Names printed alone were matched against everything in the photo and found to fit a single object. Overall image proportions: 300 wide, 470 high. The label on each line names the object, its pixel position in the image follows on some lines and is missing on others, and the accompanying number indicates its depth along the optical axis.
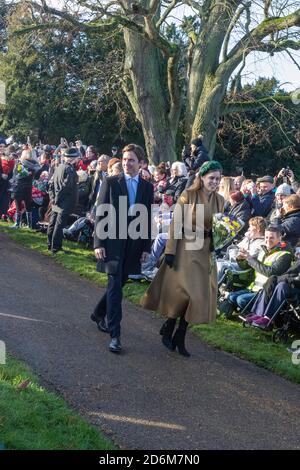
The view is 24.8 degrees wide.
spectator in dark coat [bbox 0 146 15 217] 15.03
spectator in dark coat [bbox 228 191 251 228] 10.81
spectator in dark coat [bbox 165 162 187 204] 12.27
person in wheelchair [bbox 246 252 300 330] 7.93
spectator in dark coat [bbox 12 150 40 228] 14.75
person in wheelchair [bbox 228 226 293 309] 8.45
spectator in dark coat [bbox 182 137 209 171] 12.32
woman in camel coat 7.09
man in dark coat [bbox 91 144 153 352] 7.14
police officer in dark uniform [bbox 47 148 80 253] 12.54
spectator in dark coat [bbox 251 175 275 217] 11.34
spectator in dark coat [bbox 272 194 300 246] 9.33
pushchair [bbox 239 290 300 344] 7.91
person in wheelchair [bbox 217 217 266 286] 9.27
